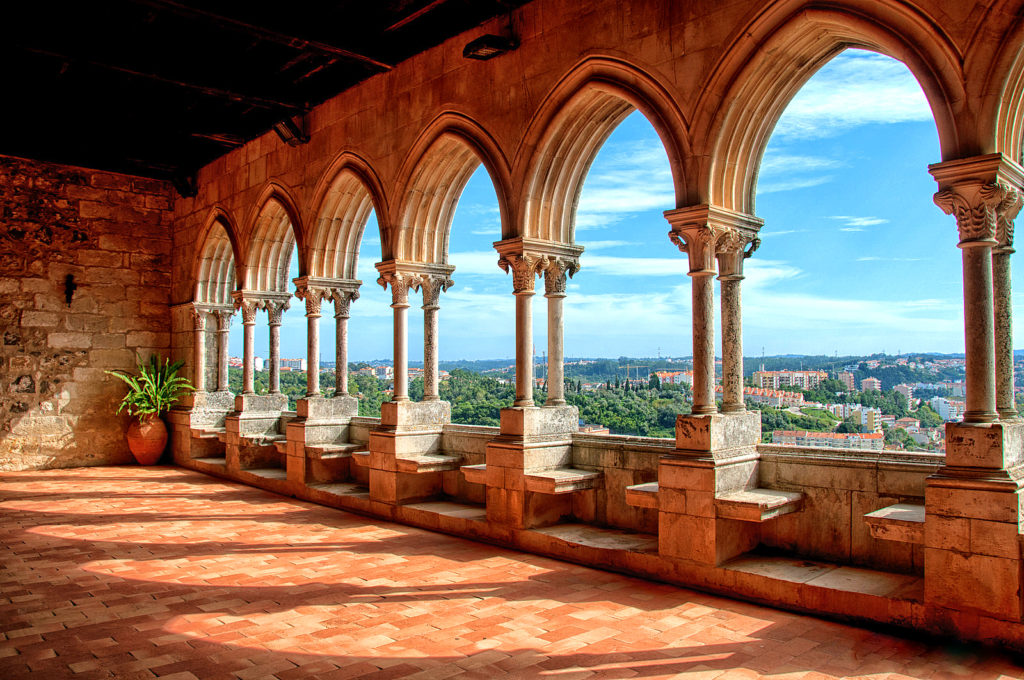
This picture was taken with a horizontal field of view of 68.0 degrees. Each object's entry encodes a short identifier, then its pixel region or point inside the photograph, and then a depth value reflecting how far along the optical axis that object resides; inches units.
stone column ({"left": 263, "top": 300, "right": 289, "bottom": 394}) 356.2
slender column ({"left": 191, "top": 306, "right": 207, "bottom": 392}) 399.2
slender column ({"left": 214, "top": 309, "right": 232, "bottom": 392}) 404.5
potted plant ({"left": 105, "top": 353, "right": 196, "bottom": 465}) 394.9
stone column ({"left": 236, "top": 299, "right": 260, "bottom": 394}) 358.6
